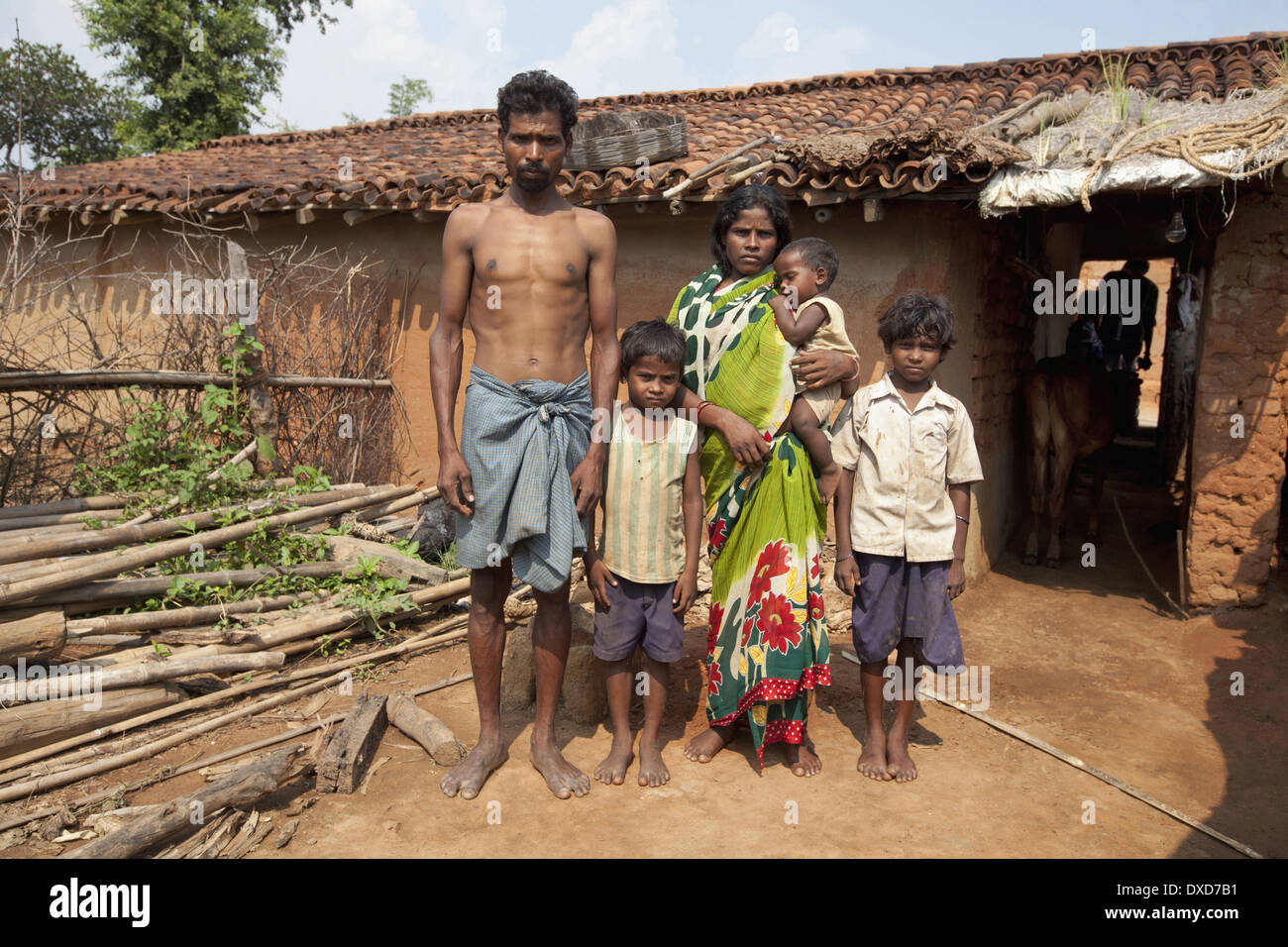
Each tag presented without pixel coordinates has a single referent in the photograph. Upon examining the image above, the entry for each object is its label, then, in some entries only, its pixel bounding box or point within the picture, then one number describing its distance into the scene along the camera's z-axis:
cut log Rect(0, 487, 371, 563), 3.73
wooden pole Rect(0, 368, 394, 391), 4.29
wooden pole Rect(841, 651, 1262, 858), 2.82
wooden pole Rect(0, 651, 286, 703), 3.07
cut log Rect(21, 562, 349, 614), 3.73
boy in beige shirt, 3.07
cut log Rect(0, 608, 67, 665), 3.05
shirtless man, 2.85
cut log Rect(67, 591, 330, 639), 3.65
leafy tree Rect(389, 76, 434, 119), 27.98
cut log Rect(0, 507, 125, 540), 4.13
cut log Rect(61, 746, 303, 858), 2.40
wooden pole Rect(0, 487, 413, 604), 3.34
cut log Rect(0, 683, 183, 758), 3.00
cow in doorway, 6.63
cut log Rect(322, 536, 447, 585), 4.87
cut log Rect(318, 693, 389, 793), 2.93
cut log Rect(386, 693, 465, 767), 3.16
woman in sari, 3.06
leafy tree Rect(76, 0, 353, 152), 14.82
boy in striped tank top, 3.00
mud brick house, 4.91
